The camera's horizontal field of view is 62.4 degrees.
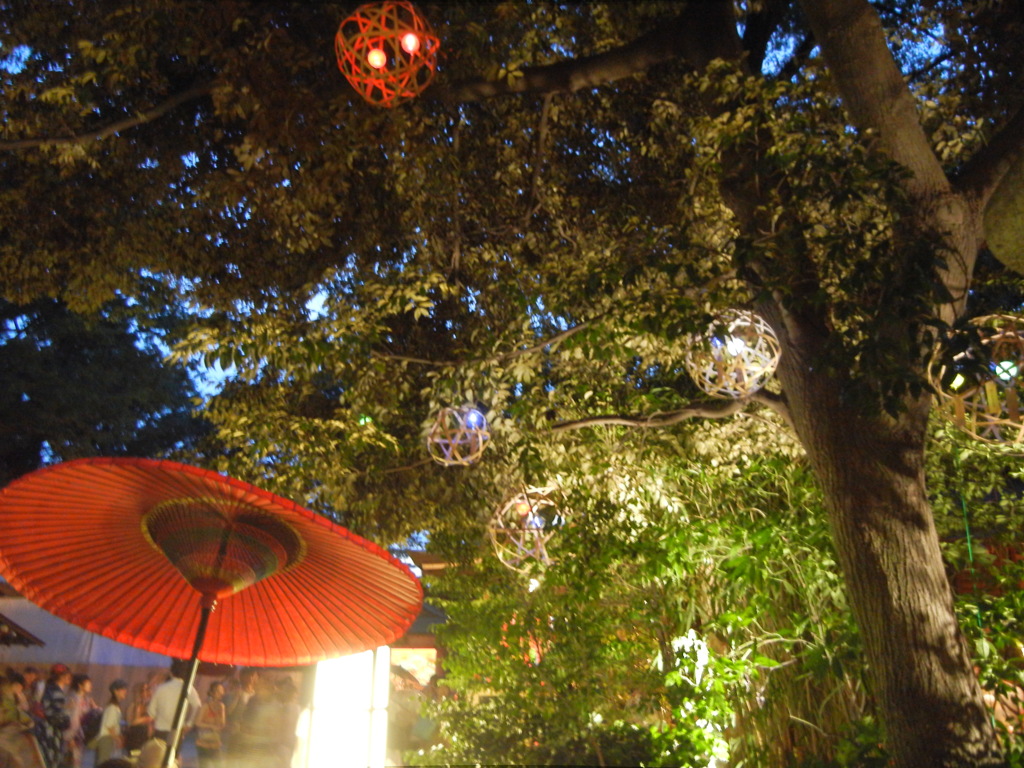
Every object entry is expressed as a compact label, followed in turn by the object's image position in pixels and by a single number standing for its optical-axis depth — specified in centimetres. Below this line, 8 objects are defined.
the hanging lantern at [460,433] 441
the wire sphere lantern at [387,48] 361
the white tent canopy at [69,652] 648
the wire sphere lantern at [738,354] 362
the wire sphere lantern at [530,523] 487
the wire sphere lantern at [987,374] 287
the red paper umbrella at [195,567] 201
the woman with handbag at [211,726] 720
